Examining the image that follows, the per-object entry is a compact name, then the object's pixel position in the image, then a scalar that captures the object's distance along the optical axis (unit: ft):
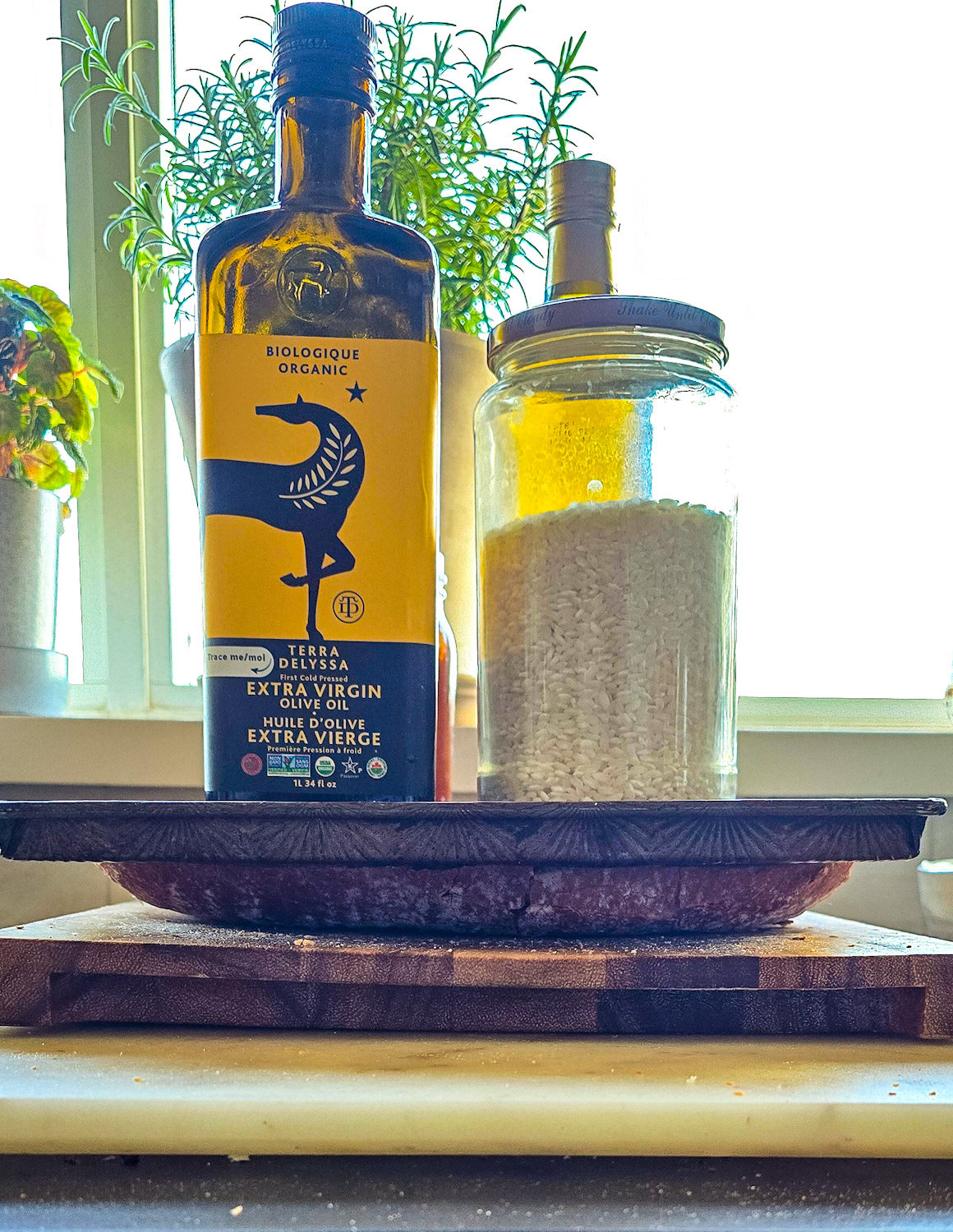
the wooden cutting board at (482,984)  1.24
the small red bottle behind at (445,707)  1.84
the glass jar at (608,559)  1.55
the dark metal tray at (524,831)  1.29
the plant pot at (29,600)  2.51
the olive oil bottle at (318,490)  1.49
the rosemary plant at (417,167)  2.28
